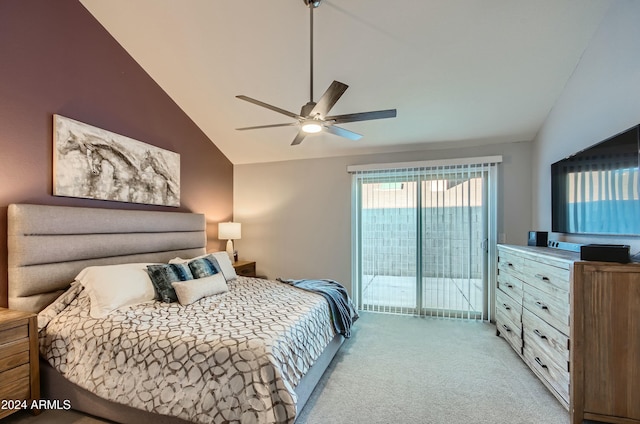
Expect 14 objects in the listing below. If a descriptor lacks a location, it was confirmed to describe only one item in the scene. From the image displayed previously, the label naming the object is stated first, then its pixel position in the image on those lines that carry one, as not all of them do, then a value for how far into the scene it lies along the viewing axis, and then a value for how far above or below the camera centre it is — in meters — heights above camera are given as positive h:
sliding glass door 3.90 -0.31
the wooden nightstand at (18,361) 1.87 -0.99
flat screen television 1.98 +0.22
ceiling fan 2.06 +0.77
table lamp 4.33 -0.27
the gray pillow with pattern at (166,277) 2.57 -0.59
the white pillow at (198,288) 2.53 -0.68
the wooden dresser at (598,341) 1.83 -0.81
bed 1.59 -0.80
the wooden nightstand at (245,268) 4.26 -0.82
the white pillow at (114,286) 2.23 -0.60
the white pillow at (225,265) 3.39 -0.62
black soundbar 1.85 -0.24
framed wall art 2.55 +0.48
